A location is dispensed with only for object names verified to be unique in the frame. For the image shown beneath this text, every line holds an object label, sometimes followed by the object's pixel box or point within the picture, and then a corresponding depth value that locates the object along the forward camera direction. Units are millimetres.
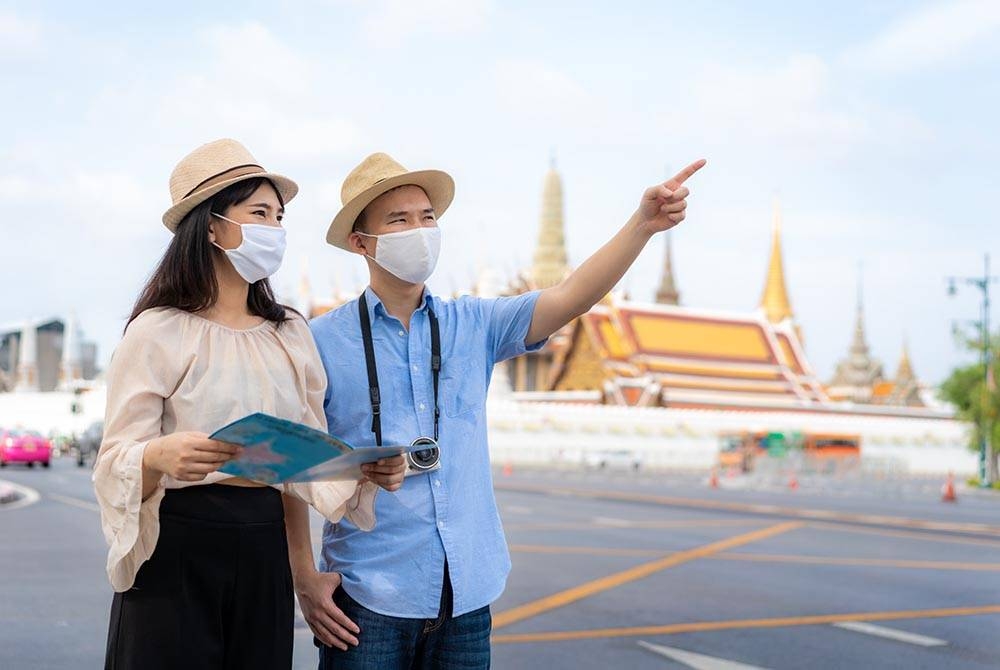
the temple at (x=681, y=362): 56562
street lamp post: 34000
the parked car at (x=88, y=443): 39625
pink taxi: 36125
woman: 2859
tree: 34812
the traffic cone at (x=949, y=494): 26844
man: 3191
